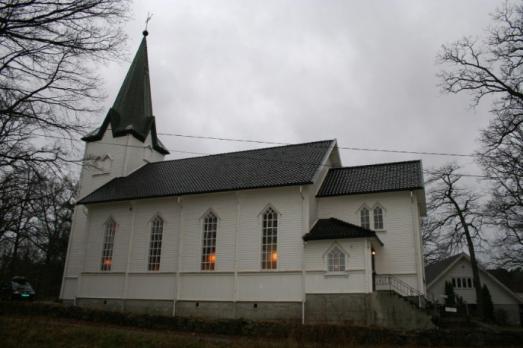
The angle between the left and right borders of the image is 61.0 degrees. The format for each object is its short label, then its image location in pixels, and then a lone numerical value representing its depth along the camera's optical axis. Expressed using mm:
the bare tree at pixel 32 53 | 10531
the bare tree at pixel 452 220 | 33312
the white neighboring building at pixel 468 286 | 42500
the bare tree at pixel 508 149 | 16938
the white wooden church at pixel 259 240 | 21328
